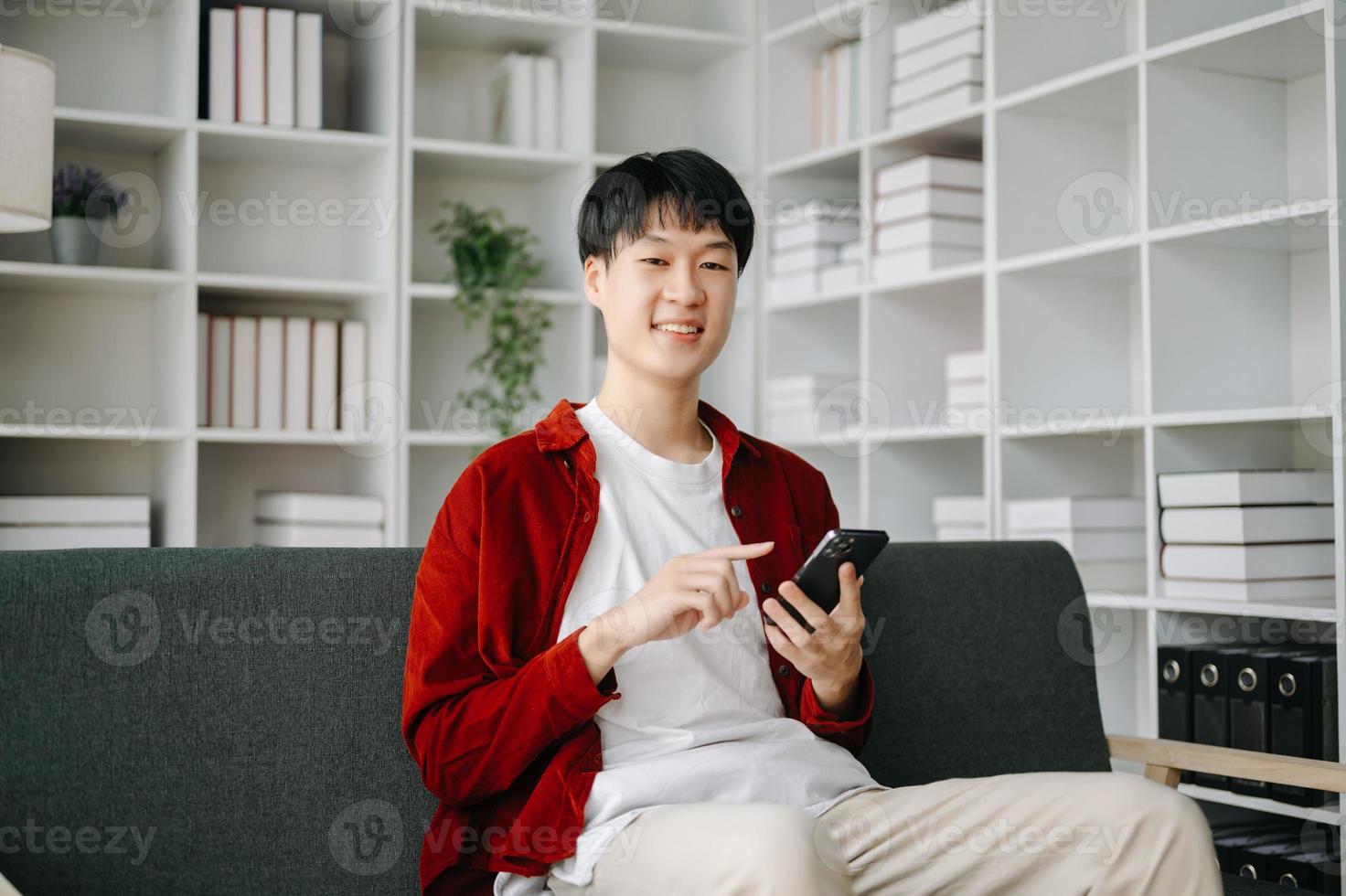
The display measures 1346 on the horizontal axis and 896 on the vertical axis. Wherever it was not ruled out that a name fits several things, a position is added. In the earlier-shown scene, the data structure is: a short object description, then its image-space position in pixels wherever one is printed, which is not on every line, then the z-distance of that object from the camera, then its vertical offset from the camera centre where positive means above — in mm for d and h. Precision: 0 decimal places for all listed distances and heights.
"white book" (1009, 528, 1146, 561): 2988 -142
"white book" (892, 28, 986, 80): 3275 +1043
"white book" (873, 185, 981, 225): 3381 +678
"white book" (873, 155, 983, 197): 3369 +751
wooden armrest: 1777 -391
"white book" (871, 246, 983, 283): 3389 +540
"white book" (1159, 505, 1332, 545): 2590 -88
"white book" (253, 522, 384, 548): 3402 -147
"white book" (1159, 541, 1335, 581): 2584 -157
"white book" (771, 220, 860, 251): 3758 +669
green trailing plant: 3639 +465
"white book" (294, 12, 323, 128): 3484 +1032
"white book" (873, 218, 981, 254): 3387 +604
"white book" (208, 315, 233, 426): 3420 +269
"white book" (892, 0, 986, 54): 3262 +1110
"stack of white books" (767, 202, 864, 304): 3719 +619
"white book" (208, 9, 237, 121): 3398 +1017
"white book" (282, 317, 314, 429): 3492 +256
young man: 1413 -223
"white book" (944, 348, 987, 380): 3258 +269
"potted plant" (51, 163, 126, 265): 3258 +623
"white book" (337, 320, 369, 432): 3535 +261
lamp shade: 2135 +531
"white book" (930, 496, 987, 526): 3285 -80
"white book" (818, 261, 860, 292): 3664 +539
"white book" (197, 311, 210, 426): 3414 +266
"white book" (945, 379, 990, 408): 3242 +200
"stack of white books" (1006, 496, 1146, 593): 2992 -119
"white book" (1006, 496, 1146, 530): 2988 -77
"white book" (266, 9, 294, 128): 3443 +1027
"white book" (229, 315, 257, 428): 3438 +258
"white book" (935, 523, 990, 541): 3291 -134
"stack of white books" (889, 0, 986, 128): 3293 +1023
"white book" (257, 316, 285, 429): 3471 +267
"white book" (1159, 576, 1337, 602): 2590 -211
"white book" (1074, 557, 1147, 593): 3008 -214
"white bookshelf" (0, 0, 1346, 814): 2836 +501
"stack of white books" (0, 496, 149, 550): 3152 -104
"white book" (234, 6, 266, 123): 3412 +1027
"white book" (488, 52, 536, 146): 3801 +1042
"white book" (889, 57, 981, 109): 3297 +980
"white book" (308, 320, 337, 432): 3521 +251
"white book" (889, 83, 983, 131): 3311 +920
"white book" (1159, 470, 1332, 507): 2600 -18
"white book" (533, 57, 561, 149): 3822 +1053
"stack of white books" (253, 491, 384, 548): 3402 -107
